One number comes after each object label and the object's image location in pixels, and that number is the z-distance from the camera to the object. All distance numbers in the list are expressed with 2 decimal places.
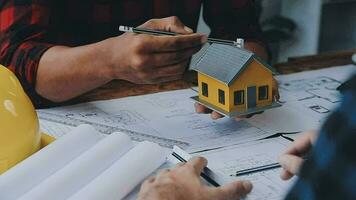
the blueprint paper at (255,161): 0.91
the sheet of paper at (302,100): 1.11
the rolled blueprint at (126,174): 0.86
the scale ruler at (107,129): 1.04
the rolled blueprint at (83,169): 0.86
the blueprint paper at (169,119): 1.07
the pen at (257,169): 0.94
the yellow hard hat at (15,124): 0.92
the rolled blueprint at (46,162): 0.86
